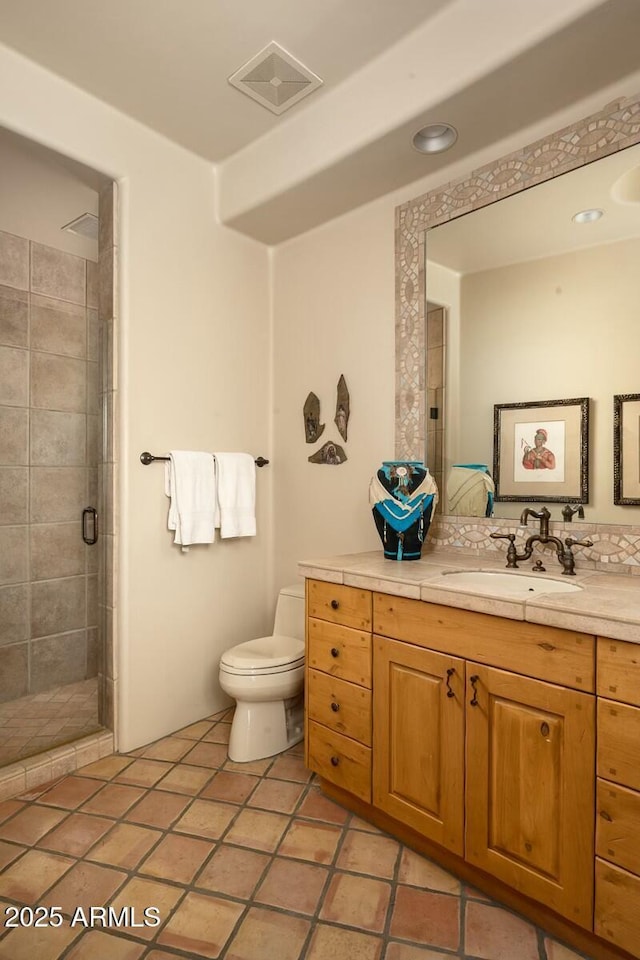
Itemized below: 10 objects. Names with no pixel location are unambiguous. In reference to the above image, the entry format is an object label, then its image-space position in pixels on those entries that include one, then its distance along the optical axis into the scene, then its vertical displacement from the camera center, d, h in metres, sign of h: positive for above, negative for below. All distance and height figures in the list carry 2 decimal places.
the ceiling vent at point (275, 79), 1.96 +1.52
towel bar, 2.33 +0.11
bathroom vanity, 1.22 -0.66
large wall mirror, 1.76 +0.71
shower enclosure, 2.87 -0.01
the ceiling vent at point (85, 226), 2.78 +1.35
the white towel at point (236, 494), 2.62 -0.05
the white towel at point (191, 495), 2.42 -0.05
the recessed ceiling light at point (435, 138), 1.96 +1.27
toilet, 2.19 -0.86
